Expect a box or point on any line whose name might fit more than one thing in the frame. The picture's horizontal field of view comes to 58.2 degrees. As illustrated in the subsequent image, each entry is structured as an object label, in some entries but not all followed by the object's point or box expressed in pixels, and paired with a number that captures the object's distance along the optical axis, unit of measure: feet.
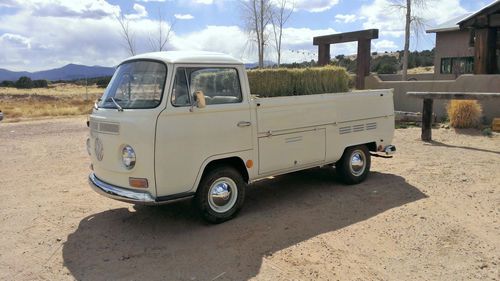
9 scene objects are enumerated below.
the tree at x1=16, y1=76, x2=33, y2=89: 245.71
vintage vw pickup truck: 15.94
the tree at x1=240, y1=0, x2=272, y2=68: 58.97
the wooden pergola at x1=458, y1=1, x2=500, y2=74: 49.10
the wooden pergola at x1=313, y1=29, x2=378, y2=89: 53.13
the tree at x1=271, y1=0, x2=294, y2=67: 61.00
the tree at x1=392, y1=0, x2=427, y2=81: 66.69
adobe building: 48.19
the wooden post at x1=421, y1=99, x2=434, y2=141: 36.22
